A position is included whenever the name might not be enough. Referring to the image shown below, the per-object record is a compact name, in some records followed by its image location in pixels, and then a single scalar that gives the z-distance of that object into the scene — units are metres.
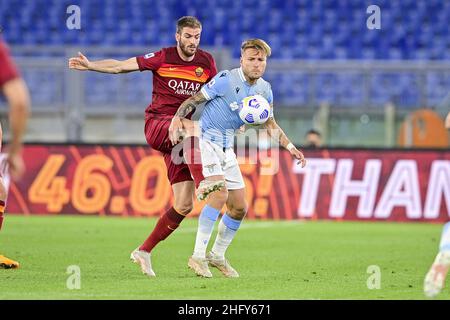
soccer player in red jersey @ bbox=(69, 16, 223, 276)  18.69
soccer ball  18.22
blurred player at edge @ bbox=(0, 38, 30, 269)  11.52
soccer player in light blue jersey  18.19
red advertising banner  34.69
